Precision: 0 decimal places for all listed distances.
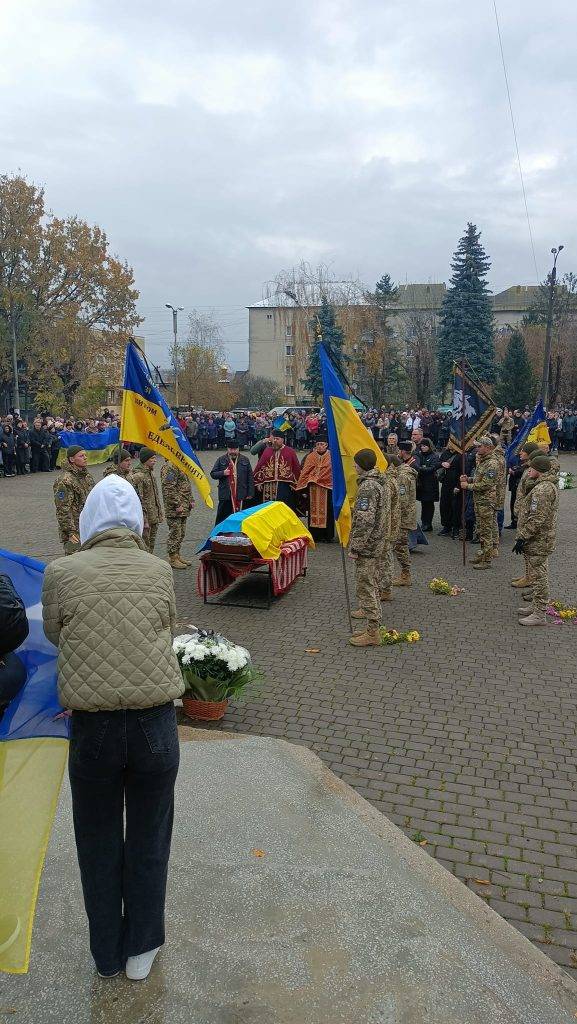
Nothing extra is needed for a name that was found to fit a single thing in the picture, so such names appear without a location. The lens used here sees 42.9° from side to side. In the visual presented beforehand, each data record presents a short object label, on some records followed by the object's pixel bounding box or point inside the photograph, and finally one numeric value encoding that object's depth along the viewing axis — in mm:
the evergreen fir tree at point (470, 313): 44031
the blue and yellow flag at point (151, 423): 8977
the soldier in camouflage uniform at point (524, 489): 9133
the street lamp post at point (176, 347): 51269
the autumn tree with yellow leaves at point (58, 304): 35312
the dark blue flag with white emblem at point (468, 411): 11633
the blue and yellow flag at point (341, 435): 8219
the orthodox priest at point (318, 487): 13125
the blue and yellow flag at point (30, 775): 3029
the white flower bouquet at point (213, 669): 5738
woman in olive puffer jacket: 2762
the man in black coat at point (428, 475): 13906
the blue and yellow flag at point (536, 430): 14391
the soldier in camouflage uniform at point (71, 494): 9867
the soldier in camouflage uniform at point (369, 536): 7715
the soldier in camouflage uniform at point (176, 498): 11180
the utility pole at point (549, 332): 29391
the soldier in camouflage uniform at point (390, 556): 9531
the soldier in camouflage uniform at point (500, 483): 11672
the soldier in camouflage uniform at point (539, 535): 8641
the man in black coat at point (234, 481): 11922
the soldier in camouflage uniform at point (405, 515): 10422
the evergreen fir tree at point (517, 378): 44938
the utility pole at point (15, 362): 33906
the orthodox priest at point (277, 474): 13250
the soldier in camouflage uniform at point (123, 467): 9370
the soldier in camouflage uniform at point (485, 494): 11492
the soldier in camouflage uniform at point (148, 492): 10625
